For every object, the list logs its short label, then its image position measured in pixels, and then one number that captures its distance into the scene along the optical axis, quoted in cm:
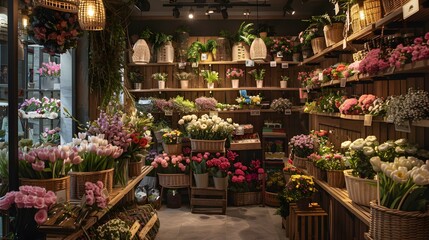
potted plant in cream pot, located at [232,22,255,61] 698
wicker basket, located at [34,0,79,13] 273
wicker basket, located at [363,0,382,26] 326
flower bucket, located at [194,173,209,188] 625
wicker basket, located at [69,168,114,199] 271
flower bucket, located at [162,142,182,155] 653
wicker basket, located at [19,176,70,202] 233
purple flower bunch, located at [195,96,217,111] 694
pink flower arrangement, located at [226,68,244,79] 715
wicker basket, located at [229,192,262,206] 662
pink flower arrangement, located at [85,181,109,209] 245
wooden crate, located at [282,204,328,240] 443
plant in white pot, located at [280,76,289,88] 723
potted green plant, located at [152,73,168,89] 714
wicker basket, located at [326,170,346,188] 383
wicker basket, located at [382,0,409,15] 276
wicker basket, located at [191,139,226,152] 632
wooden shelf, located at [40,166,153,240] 214
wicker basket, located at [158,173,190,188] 645
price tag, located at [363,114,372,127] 328
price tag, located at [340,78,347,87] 406
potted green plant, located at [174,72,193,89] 714
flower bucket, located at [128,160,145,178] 376
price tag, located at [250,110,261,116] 705
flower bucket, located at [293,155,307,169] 502
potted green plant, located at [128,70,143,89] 714
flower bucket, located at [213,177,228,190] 621
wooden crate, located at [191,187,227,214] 620
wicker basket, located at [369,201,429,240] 224
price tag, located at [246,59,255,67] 693
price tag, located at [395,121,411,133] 264
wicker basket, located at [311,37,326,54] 540
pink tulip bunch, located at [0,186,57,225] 199
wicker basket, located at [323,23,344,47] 455
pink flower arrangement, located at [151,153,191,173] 629
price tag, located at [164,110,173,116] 683
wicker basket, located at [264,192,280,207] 651
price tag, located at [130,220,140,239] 341
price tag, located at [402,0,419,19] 231
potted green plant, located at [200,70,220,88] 714
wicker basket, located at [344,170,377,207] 294
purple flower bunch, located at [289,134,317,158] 489
